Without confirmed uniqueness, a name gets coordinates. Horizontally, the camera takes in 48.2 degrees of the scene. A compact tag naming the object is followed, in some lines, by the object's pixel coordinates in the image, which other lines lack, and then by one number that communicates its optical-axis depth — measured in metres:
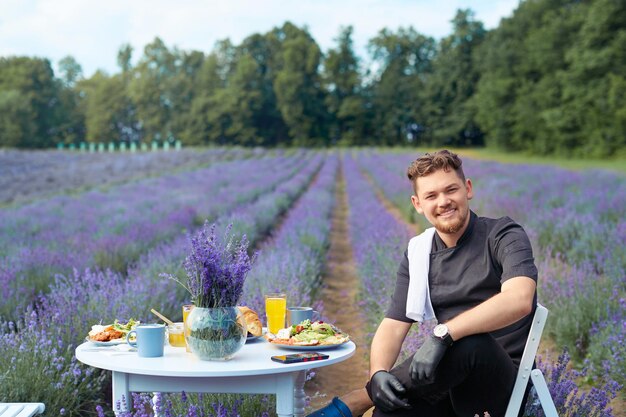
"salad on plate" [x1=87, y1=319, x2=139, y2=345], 2.58
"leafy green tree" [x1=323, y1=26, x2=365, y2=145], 70.31
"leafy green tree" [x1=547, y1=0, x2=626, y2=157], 33.59
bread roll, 2.69
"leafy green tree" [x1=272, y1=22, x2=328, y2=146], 69.31
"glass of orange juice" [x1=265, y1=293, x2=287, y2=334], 2.70
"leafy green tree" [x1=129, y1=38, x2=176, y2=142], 76.33
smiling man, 2.21
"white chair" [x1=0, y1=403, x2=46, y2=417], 2.26
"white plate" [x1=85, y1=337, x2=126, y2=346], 2.57
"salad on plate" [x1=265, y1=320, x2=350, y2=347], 2.49
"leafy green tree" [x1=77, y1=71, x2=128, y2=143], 82.75
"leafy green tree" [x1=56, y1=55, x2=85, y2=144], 82.88
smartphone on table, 2.29
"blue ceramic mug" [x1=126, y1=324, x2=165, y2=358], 2.35
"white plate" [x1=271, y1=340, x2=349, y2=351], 2.45
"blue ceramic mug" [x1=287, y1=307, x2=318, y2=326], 2.69
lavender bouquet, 2.20
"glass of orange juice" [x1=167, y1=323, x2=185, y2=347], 2.56
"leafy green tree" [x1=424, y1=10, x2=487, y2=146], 61.66
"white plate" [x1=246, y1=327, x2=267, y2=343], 2.69
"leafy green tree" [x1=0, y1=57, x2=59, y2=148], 72.50
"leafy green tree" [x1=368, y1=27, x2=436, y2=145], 68.94
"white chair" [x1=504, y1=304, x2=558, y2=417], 2.25
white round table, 2.17
